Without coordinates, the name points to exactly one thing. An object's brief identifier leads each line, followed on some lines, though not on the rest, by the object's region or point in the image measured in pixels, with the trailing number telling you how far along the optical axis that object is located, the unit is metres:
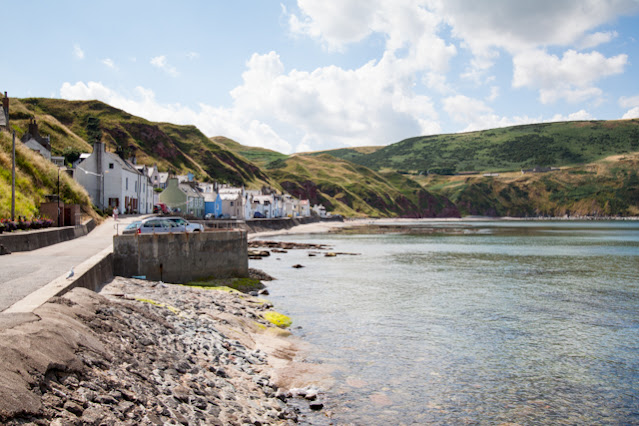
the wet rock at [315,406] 14.36
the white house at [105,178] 70.66
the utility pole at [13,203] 32.50
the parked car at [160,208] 91.00
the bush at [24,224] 29.08
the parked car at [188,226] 36.55
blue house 118.69
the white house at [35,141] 77.04
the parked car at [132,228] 32.33
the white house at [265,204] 149.27
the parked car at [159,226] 34.09
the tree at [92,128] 180.25
